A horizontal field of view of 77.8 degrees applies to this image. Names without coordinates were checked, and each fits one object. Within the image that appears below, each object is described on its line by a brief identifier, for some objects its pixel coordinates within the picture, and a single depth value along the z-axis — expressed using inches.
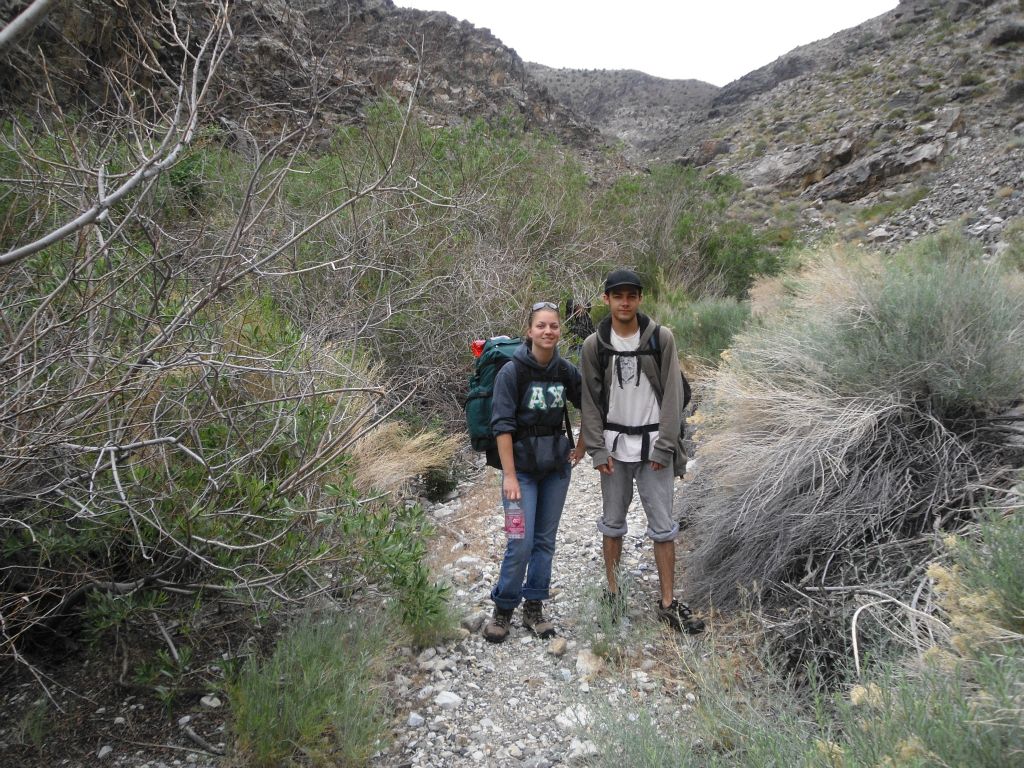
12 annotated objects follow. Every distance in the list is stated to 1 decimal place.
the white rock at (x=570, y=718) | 106.7
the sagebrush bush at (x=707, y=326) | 281.1
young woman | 127.3
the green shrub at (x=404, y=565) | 112.7
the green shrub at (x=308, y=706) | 94.8
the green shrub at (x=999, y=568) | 72.0
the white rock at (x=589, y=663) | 123.6
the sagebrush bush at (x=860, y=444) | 118.1
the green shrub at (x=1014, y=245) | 244.0
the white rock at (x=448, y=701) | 117.3
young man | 127.2
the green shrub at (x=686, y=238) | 446.6
